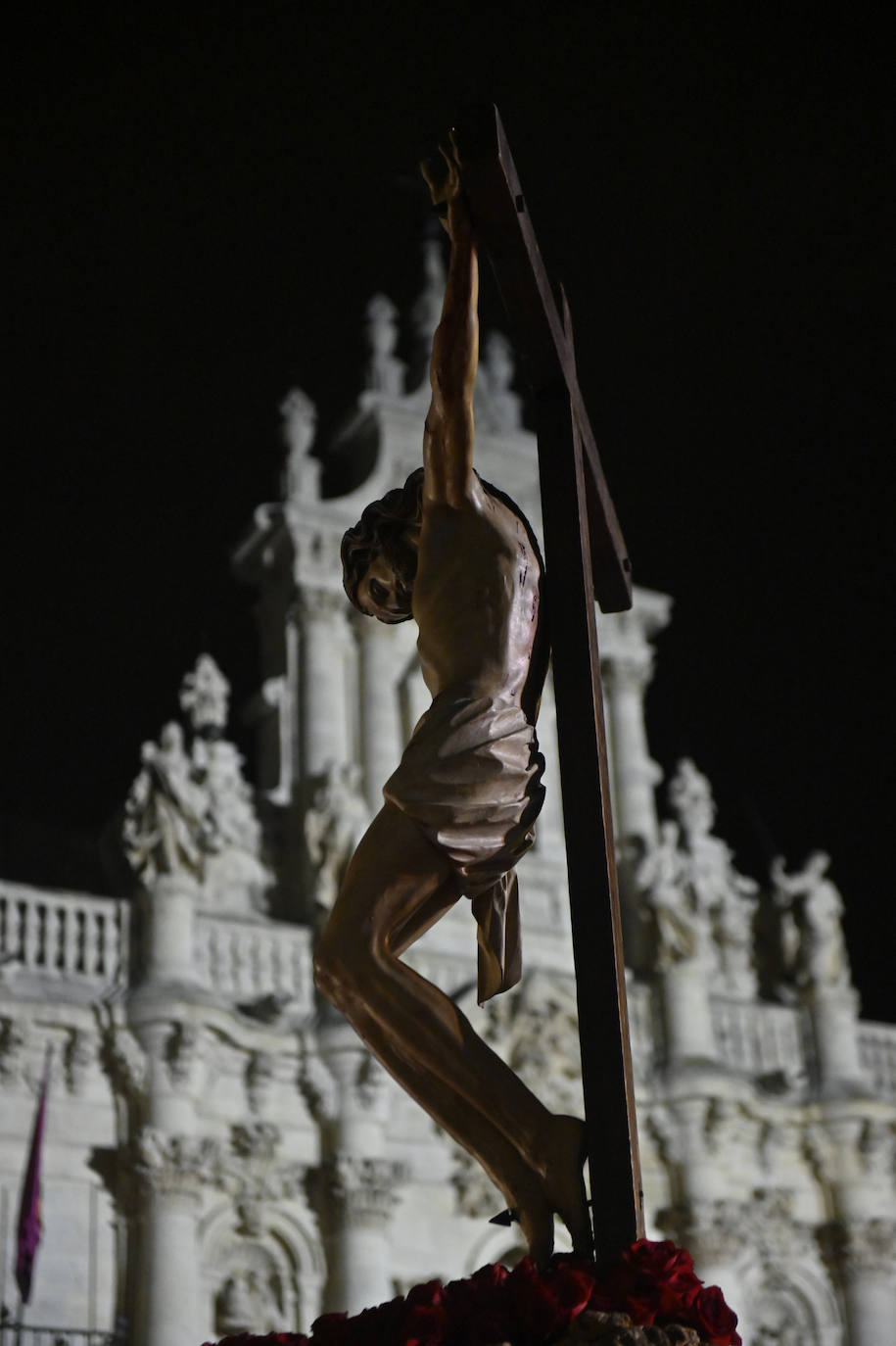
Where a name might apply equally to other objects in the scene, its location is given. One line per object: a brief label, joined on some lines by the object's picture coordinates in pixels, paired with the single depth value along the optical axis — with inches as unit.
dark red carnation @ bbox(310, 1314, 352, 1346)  267.7
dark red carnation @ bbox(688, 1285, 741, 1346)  255.8
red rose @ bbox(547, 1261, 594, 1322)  253.9
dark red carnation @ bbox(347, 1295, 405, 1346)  265.9
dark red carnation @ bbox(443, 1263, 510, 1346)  257.3
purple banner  994.9
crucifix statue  284.6
